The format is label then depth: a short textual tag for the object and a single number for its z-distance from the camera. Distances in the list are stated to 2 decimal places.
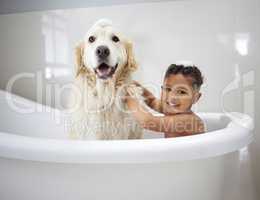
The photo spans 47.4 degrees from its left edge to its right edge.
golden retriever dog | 1.00
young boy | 0.98
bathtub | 0.73
